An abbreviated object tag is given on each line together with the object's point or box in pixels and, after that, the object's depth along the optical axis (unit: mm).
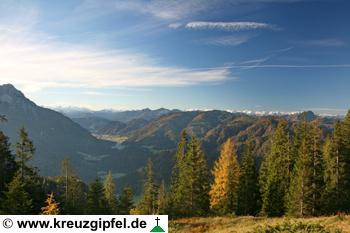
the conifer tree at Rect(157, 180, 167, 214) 72538
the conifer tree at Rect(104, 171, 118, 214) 91394
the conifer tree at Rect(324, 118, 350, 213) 58688
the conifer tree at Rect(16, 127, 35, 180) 57594
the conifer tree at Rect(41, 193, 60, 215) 51688
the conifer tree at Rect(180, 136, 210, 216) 68250
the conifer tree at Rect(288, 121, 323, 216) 55625
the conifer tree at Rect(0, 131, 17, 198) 60625
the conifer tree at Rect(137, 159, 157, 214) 82000
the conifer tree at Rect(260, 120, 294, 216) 63094
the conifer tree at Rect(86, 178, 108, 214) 70938
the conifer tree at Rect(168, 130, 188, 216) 70231
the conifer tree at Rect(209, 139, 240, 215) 68025
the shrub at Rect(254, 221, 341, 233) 21250
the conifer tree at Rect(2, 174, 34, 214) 47000
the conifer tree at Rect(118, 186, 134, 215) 86125
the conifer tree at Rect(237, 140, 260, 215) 67312
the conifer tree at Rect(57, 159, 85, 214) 77500
